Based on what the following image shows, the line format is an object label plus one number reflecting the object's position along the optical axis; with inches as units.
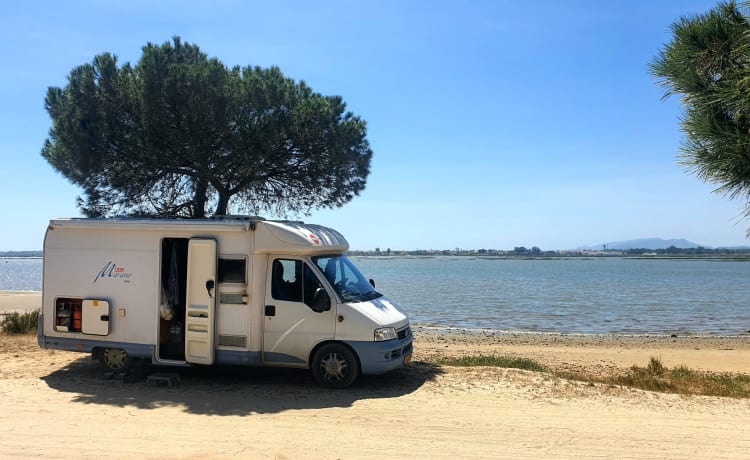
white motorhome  322.7
